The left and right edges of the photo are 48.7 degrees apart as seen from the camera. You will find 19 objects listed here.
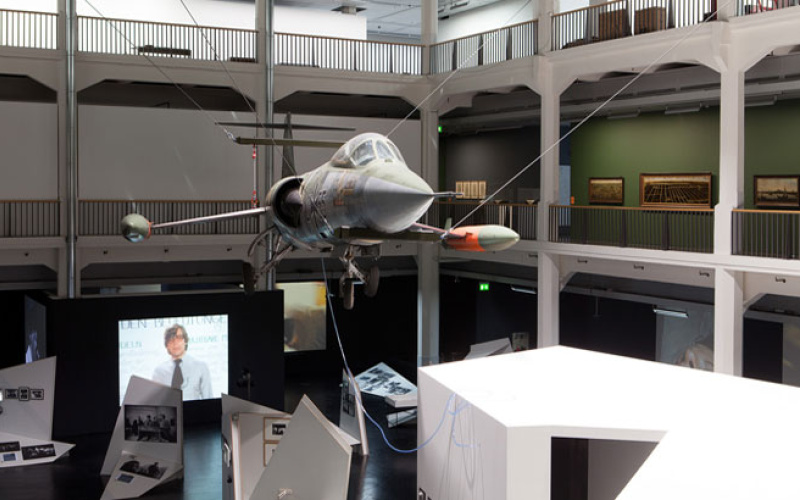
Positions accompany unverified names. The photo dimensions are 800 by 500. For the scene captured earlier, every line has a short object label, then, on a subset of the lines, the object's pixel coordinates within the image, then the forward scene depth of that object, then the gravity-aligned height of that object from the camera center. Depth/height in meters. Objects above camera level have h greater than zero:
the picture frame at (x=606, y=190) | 25.05 +0.98
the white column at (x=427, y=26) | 24.98 +5.64
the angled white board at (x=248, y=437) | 14.14 -3.44
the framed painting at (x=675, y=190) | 22.47 +0.91
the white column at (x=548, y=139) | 21.39 +2.07
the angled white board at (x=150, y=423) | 17.33 -3.93
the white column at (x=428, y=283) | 25.34 -1.70
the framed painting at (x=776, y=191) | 20.44 +0.79
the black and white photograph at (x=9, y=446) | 18.38 -4.62
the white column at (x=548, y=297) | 21.50 -1.76
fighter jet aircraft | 10.89 +0.19
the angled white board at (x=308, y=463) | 12.43 -3.37
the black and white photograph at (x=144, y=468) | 17.06 -4.72
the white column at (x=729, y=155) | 17.31 +1.37
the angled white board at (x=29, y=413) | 18.53 -4.02
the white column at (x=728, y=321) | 17.22 -1.90
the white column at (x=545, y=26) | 21.30 +4.81
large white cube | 7.57 -1.99
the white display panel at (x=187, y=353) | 21.28 -3.14
